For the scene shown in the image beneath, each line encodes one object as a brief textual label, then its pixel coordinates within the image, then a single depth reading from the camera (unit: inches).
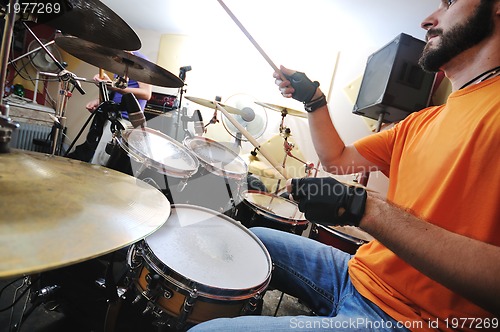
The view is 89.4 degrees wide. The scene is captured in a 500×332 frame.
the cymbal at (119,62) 43.6
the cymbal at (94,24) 29.9
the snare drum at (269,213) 60.7
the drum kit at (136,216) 16.0
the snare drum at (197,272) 29.8
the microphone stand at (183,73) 99.8
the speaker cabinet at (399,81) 89.9
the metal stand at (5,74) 18.8
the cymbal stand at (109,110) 50.4
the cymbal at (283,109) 106.5
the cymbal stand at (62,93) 56.2
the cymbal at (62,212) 13.7
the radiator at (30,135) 130.6
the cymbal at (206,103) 93.5
